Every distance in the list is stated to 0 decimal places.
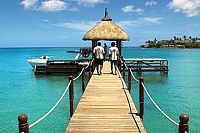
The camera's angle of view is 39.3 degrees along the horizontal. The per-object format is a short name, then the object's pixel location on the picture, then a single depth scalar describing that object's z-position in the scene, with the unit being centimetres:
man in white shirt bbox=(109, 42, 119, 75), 1493
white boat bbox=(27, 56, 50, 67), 3406
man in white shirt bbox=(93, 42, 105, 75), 1477
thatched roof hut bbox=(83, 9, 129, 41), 1950
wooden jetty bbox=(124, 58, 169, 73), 2972
